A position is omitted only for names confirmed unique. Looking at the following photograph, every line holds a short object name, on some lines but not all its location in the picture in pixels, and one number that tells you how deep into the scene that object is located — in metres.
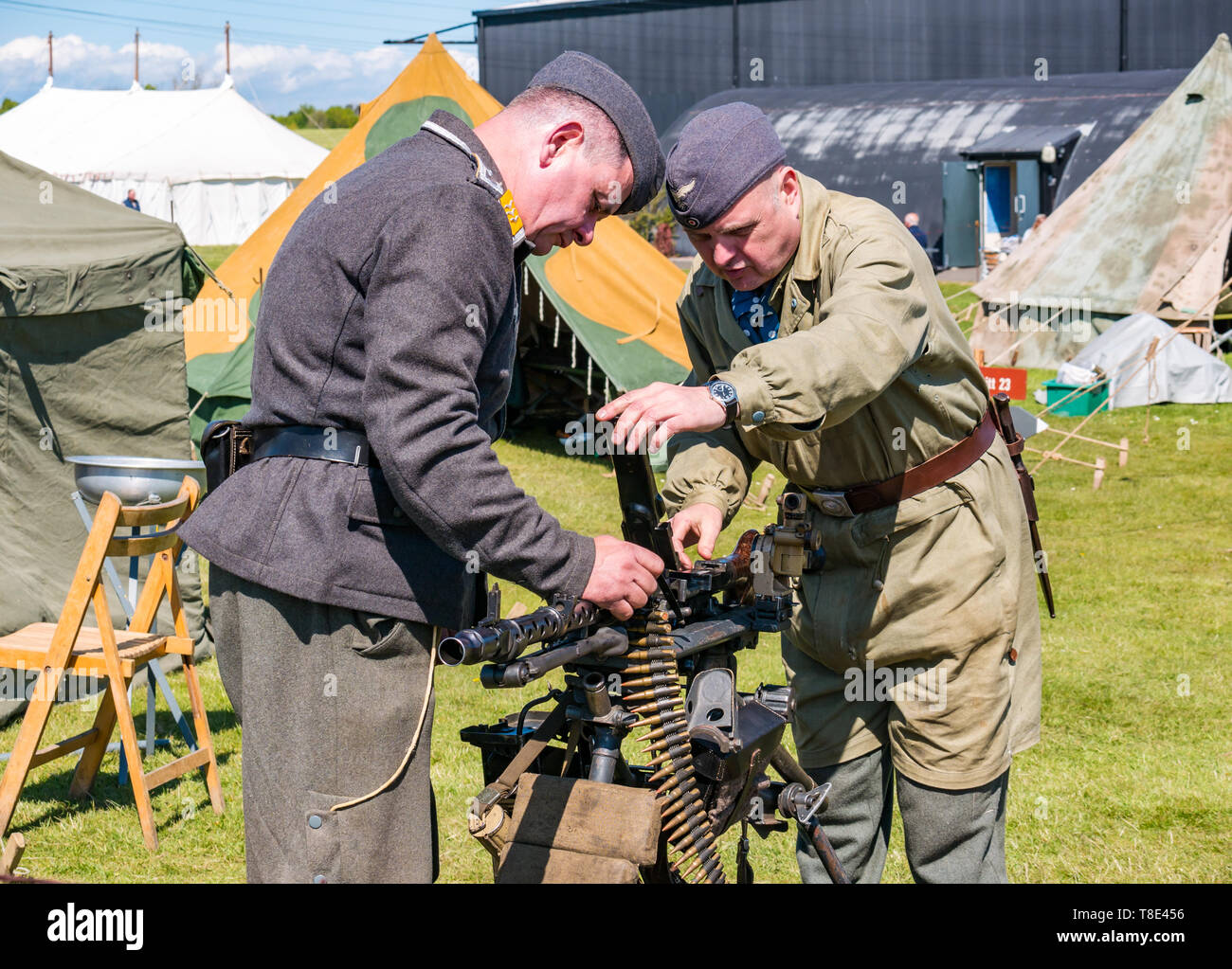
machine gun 2.30
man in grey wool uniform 2.19
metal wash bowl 5.14
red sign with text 8.85
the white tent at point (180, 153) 32.88
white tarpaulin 13.83
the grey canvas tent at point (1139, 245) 15.84
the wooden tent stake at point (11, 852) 4.52
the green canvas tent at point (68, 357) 6.24
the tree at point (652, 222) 28.53
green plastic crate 13.52
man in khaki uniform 2.93
